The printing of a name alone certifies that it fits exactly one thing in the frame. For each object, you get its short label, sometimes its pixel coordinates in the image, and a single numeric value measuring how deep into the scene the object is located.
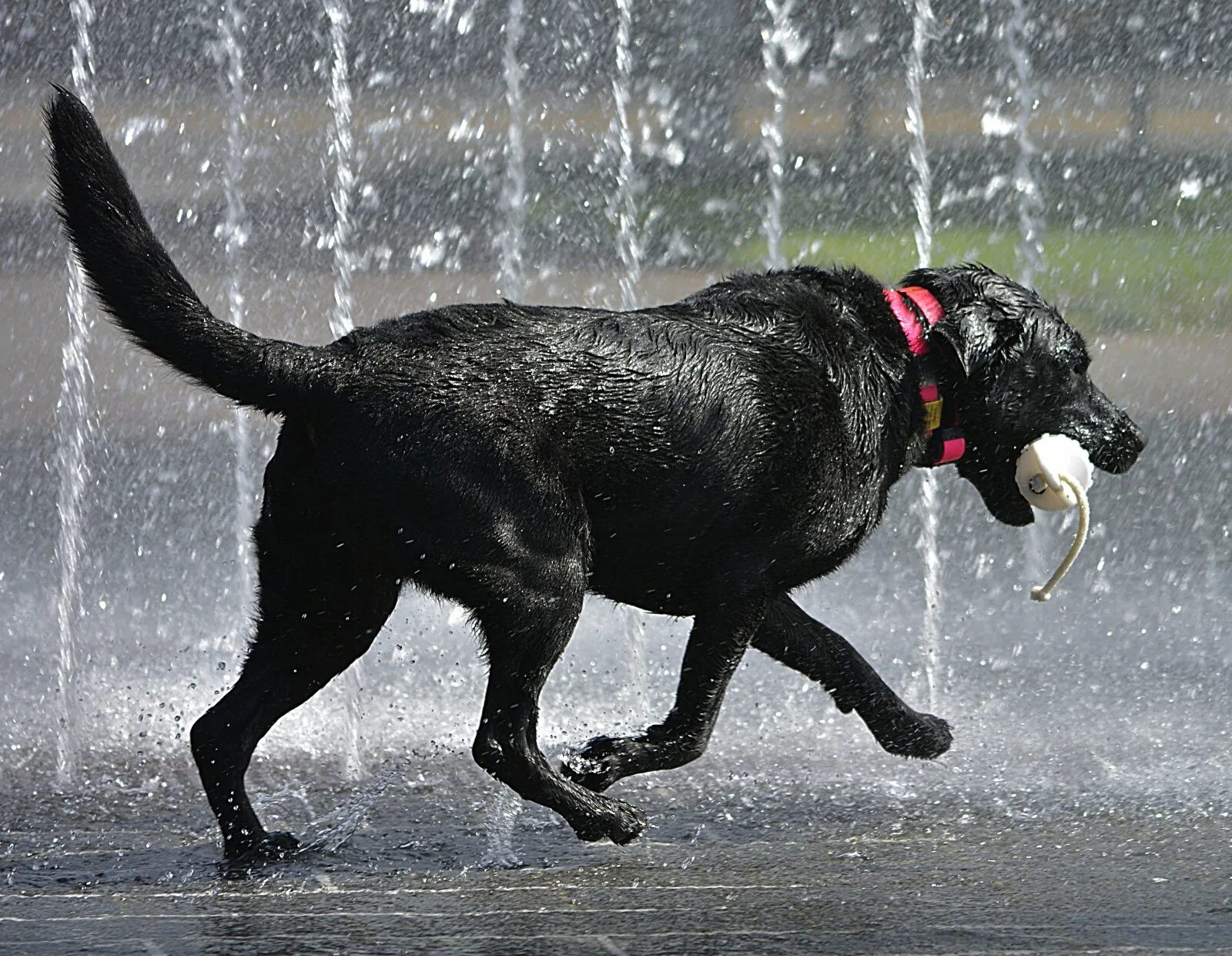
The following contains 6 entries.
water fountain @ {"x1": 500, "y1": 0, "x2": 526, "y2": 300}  22.42
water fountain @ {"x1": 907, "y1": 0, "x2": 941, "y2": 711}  16.30
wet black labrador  7.40
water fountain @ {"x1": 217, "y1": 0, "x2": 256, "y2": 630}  21.44
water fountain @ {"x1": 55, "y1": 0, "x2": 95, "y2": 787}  14.47
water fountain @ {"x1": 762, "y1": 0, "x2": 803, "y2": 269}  24.69
